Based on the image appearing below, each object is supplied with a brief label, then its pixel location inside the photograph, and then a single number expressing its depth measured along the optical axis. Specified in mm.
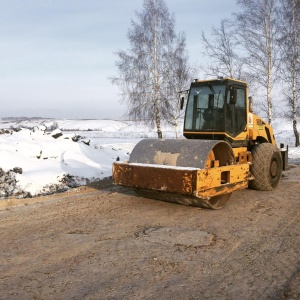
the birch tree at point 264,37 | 19344
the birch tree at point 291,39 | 19484
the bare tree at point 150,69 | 19578
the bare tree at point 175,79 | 19781
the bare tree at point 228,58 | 20250
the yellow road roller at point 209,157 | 5941
